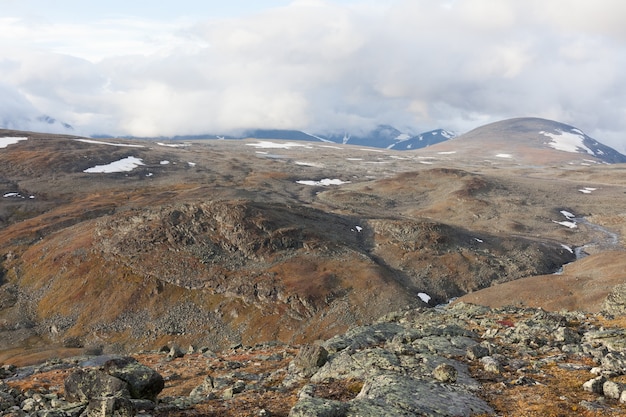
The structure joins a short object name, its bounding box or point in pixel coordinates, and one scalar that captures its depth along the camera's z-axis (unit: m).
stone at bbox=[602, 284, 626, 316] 34.92
